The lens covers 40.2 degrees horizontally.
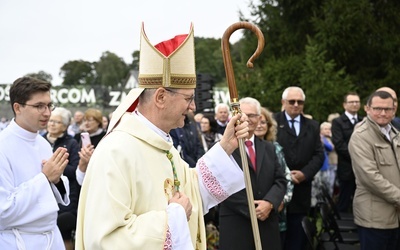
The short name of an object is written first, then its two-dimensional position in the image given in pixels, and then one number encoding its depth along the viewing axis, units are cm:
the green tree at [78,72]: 8669
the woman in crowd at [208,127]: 930
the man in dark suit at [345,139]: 781
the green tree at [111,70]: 7894
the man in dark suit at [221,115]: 952
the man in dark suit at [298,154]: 654
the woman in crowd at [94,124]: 766
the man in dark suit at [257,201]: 493
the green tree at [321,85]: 1390
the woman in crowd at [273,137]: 557
